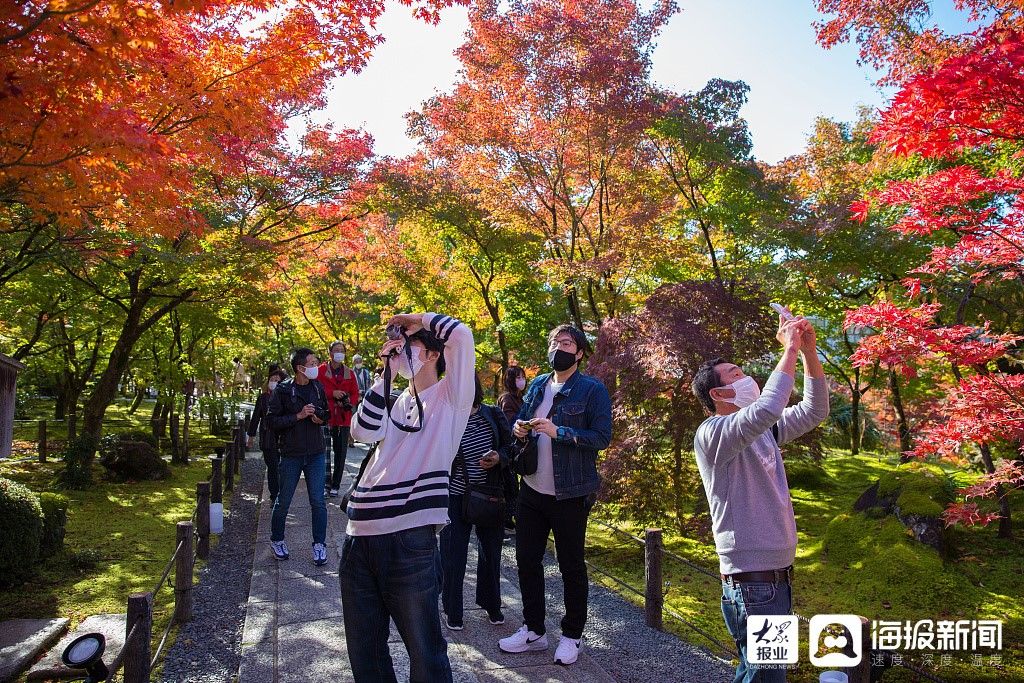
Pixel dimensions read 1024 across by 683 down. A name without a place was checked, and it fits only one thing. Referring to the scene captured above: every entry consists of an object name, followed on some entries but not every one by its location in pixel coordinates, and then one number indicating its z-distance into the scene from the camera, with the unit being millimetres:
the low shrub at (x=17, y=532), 6234
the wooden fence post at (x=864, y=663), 3193
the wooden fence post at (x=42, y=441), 15117
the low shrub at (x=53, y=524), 7242
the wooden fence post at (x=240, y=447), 12949
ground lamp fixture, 3359
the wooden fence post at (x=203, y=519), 7234
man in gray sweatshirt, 2873
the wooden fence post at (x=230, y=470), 12420
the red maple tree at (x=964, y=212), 4840
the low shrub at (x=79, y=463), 11788
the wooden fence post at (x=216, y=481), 9562
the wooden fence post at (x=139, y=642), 3529
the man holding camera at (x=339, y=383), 8805
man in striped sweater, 2838
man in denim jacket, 4312
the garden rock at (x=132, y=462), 12961
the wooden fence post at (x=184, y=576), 5449
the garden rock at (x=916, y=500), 8242
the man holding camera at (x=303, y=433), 6582
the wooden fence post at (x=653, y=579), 5493
